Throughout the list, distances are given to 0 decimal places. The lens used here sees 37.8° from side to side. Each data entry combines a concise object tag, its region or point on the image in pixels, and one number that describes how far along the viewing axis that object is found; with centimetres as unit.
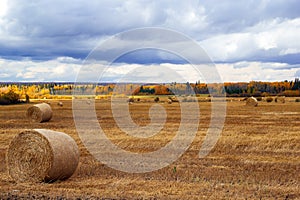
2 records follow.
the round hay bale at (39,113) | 2967
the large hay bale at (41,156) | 1101
